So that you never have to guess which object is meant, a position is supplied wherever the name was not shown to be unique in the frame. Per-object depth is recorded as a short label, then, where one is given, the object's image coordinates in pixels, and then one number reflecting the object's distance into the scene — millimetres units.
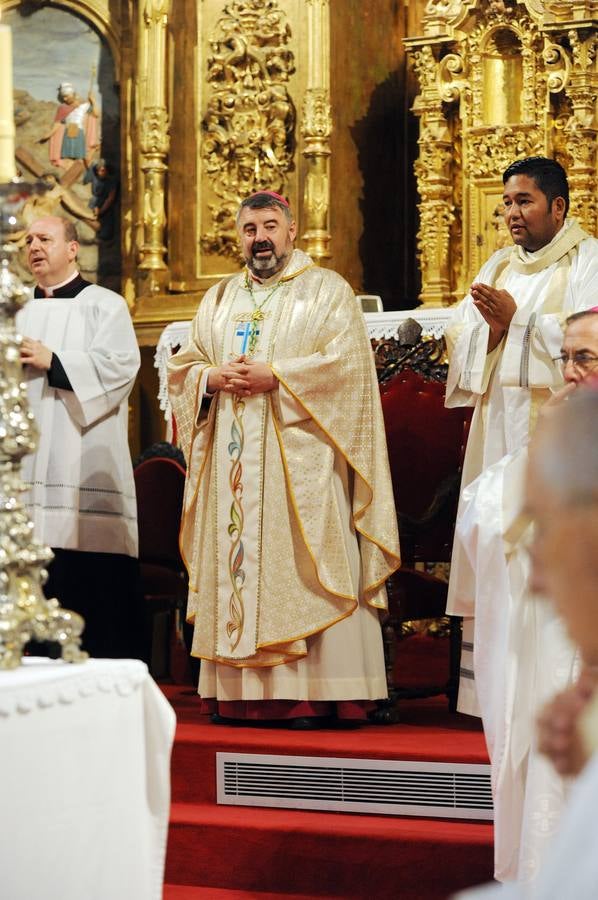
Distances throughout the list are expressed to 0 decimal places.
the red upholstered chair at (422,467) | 11998
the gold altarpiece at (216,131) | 17430
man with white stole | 7935
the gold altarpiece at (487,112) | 16075
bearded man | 10901
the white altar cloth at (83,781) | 5318
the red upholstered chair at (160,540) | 13801
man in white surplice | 11659
